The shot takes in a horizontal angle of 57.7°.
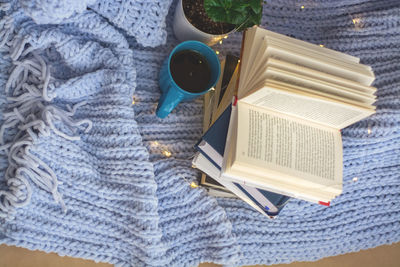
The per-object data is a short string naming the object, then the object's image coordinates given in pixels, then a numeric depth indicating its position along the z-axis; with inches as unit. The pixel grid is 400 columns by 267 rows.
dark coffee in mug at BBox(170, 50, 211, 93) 29.7
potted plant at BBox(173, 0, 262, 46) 25.7
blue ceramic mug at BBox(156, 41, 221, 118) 28.8
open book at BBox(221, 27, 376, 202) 23.2
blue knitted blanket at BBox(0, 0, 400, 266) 28.5
